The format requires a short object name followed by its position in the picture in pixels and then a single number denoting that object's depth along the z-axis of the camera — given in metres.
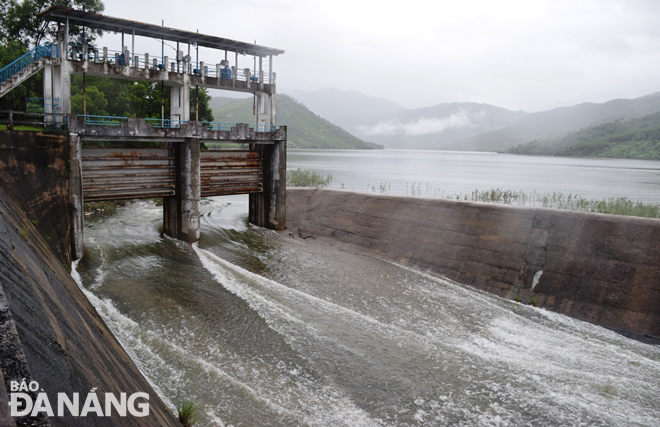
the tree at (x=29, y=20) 39.91
